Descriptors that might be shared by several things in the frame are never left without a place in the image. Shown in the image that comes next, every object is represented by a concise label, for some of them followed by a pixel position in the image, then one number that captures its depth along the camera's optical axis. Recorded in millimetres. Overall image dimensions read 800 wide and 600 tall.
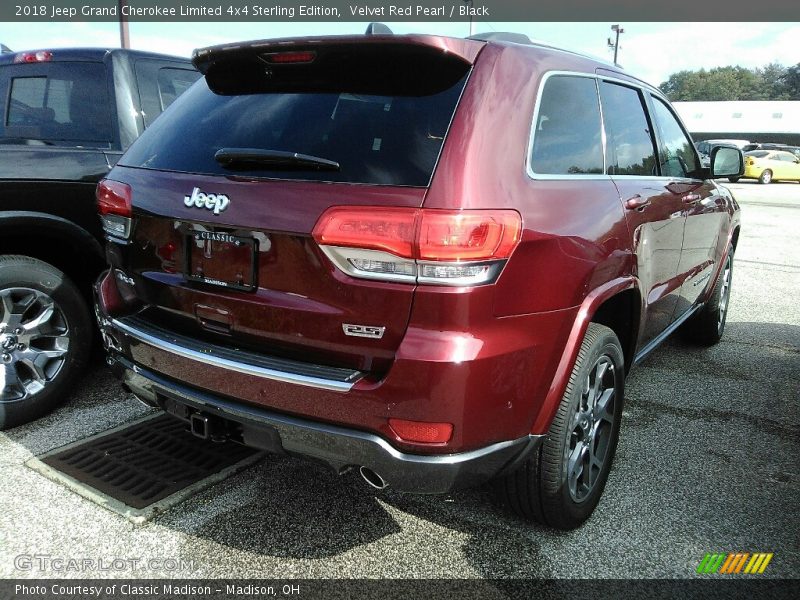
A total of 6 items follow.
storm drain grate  2861
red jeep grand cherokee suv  1952
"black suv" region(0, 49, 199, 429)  3371
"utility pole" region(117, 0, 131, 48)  13078
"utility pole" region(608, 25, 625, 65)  57469
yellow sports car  29031
